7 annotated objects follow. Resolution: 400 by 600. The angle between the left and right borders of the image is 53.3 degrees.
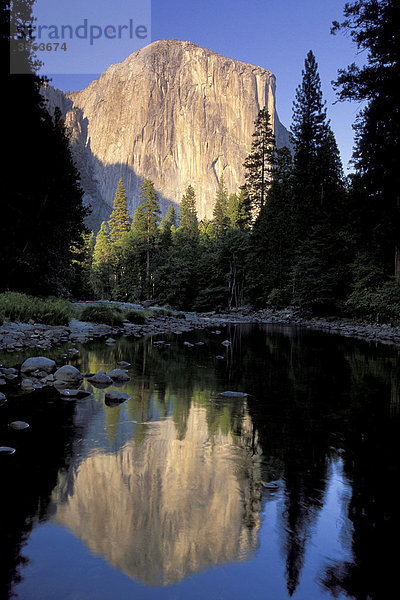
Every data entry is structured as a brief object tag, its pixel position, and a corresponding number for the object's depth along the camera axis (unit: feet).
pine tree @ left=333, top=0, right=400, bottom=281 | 53.01
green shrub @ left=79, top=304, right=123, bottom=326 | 59.31
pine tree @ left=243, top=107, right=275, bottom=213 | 152.66
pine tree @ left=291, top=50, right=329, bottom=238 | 123.75
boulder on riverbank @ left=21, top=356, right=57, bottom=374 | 20.27
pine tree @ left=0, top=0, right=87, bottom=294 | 53.11
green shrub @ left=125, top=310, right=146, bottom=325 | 67.00
